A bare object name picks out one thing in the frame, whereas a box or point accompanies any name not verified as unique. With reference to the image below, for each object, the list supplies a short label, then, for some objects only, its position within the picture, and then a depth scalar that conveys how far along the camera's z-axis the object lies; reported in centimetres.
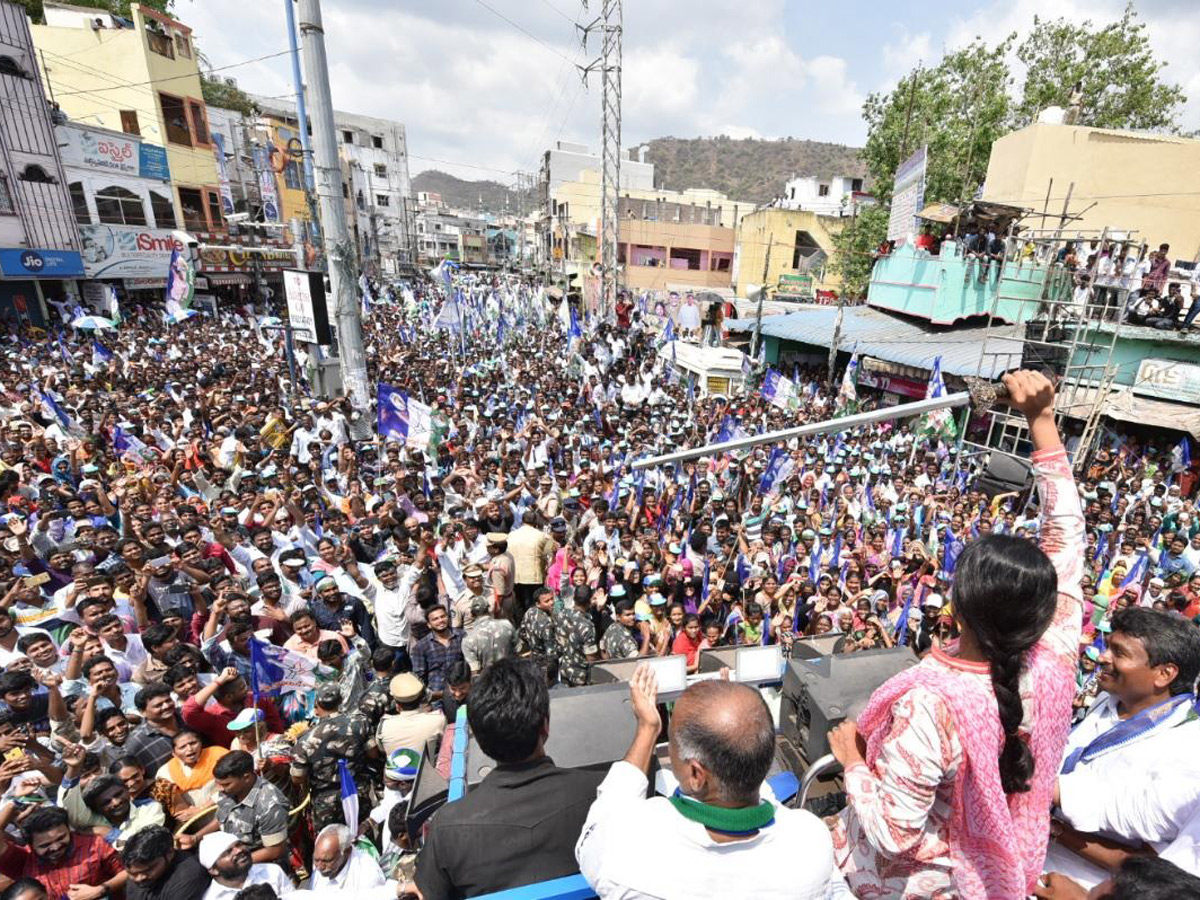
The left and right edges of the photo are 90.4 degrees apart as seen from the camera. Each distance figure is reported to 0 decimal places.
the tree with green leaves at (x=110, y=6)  2779
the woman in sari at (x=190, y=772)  331
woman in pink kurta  127
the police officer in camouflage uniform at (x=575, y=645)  446
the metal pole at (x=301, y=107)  1113
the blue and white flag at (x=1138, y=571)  672
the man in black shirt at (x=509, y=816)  161
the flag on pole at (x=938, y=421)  1084
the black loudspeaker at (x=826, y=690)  195
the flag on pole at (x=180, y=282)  1314
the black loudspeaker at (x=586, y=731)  199
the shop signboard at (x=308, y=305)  1086
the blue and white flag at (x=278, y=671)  410
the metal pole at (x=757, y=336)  1895
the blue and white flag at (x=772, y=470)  923
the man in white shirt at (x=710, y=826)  120
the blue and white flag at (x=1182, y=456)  1121
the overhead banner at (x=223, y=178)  2780
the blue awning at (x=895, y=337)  1327
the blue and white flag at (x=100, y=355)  1385
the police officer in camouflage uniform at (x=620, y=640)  465
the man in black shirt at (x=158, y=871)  262
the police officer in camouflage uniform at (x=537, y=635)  473
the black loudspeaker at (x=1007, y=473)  293
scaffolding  996
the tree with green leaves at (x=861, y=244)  2611
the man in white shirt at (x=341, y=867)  287
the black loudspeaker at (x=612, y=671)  279
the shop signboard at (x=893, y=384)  1553
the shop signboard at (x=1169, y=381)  1155
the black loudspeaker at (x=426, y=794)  246
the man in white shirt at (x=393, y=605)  506
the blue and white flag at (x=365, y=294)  2236
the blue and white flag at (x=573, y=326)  1660
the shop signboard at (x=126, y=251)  2273
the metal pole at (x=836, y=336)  1628
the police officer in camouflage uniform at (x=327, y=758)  345
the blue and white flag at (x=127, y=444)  856
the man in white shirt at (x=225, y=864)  268
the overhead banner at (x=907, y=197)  1562
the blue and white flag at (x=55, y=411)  923
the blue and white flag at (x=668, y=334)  1806
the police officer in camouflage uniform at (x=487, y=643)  425
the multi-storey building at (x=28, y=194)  1945
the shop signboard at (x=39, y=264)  1972
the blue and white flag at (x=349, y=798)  320
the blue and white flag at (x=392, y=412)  881
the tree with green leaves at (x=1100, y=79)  2203
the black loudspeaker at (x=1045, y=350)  1016
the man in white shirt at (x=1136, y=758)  161
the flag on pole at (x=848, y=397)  1312
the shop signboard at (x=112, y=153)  2184
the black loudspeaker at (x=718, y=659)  288
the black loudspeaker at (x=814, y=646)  287
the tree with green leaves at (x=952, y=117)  2386
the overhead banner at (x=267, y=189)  2545
